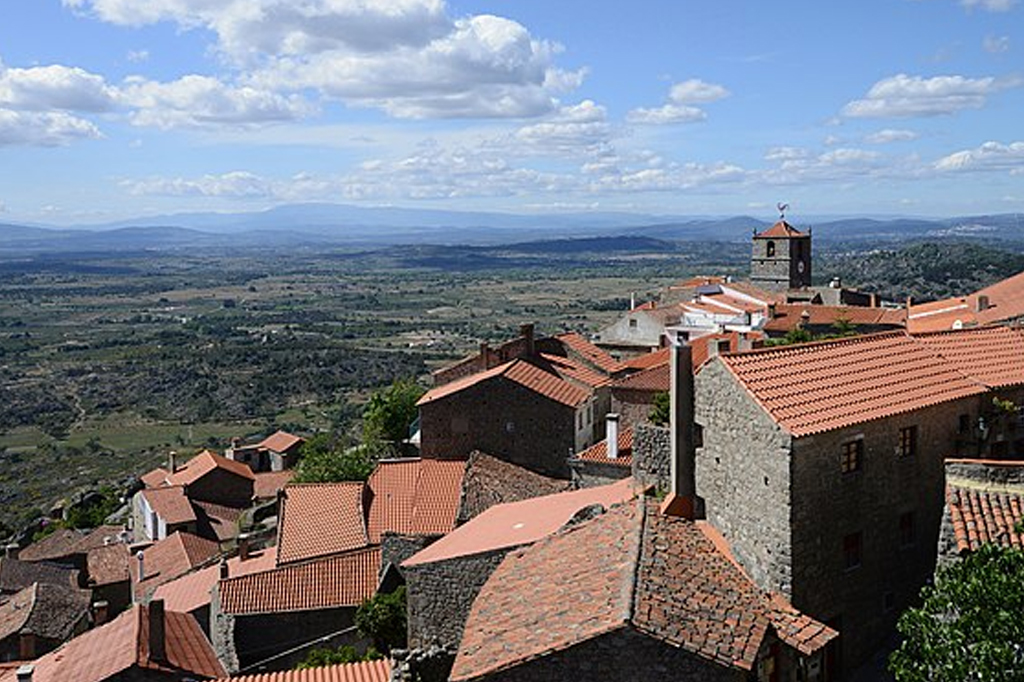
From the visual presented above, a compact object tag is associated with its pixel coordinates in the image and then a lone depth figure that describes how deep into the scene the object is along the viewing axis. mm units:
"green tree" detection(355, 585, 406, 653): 26141
